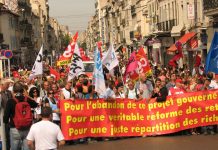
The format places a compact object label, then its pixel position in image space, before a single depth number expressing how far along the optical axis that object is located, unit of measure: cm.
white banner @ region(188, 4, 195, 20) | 3827
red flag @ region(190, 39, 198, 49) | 3979
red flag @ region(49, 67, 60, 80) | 2579
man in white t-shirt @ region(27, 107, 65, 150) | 823
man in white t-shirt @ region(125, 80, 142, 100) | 1557
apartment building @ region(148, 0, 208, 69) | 4047
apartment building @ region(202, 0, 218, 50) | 3334
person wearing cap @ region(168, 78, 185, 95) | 1505
